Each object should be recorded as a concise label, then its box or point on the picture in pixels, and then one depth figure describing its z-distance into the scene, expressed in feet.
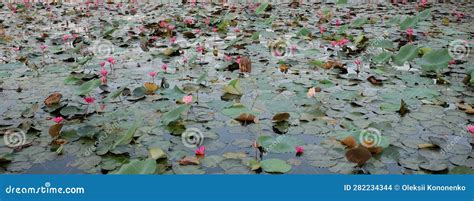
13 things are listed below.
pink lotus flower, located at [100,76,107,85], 13.15
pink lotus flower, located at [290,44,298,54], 16.89
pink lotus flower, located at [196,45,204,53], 16.71
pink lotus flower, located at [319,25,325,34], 19.56
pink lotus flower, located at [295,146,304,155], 8.80
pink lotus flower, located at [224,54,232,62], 15.07
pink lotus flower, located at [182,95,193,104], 10.18
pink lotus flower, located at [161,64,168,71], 13.99
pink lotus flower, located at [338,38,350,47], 16.18
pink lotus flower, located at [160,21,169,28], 21.54
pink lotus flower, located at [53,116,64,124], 9.44
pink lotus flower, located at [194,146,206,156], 8.68
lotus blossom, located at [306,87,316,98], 11.60
